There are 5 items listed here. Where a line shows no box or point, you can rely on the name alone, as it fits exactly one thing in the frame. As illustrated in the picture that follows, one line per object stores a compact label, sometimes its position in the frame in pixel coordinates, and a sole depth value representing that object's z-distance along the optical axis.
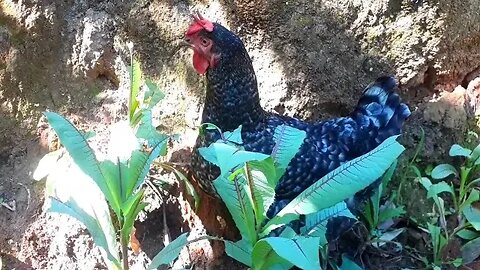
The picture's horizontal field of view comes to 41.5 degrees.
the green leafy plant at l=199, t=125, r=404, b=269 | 1.58
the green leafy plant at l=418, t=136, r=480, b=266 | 2.19
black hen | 2.10
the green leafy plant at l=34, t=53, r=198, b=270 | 1.77
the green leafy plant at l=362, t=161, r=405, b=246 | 2.23
